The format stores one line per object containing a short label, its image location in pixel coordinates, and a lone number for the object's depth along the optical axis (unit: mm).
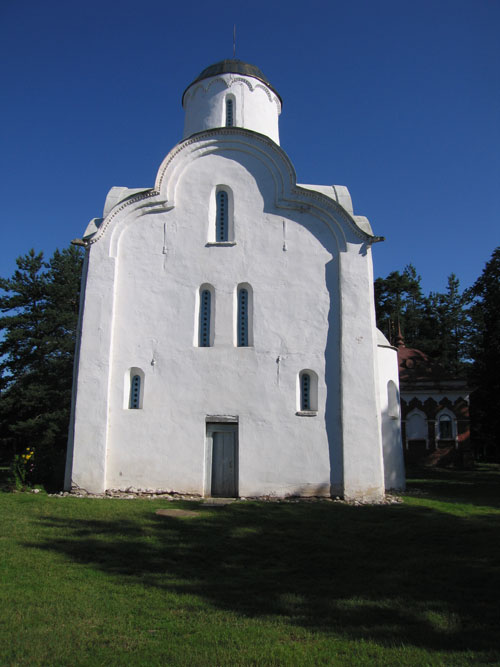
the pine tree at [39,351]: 29594
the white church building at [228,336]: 14492
